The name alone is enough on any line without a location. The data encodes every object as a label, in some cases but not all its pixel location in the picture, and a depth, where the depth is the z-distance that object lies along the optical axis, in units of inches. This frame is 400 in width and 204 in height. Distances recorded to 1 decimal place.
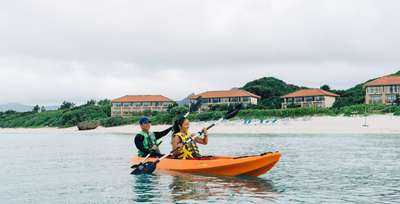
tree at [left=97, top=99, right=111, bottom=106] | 4485.7
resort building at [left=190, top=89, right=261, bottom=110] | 3614.7
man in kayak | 689.6
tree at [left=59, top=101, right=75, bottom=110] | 4587.1
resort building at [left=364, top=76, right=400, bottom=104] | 3068.4
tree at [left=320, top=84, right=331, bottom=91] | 3841.0
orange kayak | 590.2
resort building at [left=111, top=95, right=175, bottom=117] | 4126.5
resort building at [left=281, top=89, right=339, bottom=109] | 3316.2
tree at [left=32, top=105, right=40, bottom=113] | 4788.4
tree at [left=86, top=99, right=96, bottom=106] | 4424.7
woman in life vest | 642.8
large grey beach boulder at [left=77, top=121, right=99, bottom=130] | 3284.0
